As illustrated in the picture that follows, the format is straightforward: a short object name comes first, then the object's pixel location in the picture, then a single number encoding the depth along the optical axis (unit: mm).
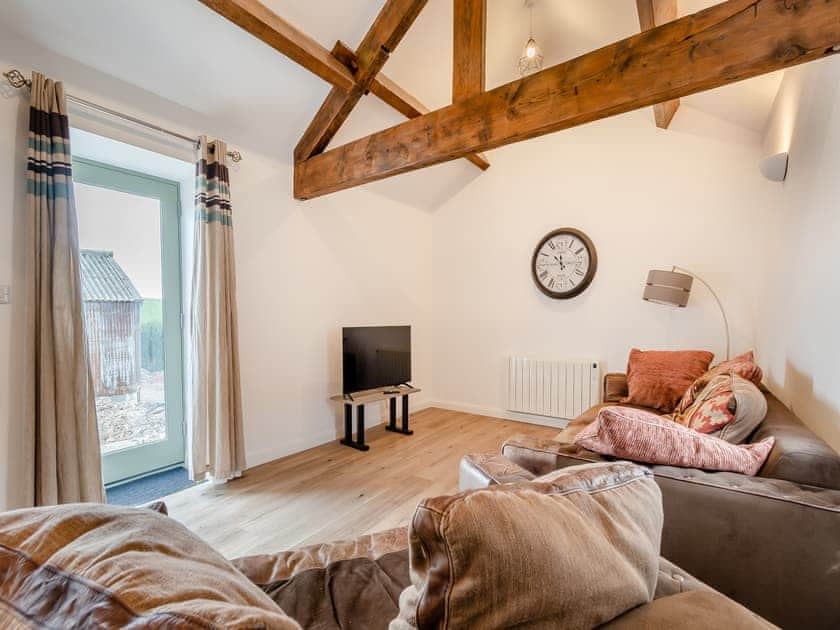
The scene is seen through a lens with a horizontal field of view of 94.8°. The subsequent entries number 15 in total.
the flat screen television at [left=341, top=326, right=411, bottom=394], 3498
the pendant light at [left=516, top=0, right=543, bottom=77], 3248
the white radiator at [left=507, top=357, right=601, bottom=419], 3814
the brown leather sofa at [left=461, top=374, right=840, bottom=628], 1124
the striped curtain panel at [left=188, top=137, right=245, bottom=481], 2625
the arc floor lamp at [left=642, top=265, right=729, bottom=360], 3143
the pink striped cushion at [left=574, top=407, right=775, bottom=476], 1348
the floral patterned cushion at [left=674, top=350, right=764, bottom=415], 2193
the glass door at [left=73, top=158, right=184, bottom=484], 2566
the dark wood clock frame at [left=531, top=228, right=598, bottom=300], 3854
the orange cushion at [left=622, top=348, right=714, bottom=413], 2834
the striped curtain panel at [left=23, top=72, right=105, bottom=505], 1907
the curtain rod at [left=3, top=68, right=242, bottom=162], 1916
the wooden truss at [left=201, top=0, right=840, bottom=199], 1519
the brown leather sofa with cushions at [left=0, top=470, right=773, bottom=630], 411
